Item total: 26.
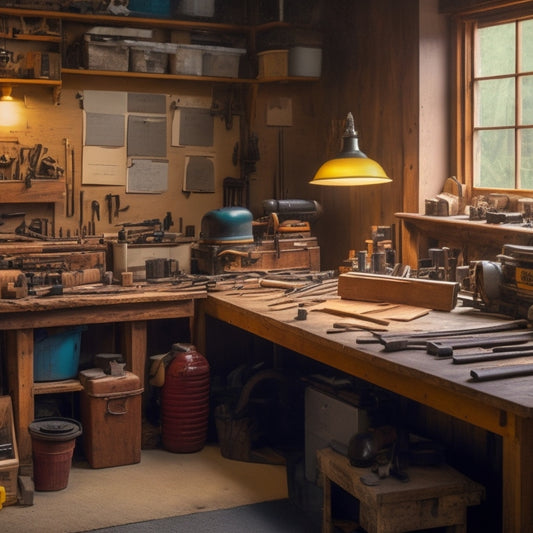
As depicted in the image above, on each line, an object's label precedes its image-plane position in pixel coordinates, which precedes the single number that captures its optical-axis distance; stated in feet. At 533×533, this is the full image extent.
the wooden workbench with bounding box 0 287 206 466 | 15.62
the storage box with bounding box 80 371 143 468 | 16.03
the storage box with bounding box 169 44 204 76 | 19.97
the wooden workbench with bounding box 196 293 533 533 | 9.36
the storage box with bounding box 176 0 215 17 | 20.12
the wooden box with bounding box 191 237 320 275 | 18.42
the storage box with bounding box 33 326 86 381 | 16.30
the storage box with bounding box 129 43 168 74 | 19.62
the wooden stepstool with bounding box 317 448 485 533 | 11.11
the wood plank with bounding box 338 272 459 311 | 14.20
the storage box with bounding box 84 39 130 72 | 19.26
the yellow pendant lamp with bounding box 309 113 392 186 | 15.33
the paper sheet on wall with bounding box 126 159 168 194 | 20.39
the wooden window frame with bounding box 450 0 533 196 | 17.42
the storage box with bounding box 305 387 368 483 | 13.57
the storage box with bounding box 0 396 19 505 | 14.44
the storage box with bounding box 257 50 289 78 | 20.33
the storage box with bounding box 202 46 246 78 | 20.26
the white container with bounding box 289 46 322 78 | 20.42
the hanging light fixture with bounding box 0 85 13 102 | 18.84
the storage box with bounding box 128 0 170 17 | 19.71
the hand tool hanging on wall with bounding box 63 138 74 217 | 19.75
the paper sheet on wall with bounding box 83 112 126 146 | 19.93
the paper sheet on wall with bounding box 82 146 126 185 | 19.98
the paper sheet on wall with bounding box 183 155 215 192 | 20.91
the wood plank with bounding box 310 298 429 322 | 13.81
